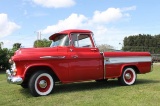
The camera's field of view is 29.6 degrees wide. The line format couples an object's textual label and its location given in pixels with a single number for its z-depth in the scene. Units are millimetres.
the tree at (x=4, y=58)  26219
